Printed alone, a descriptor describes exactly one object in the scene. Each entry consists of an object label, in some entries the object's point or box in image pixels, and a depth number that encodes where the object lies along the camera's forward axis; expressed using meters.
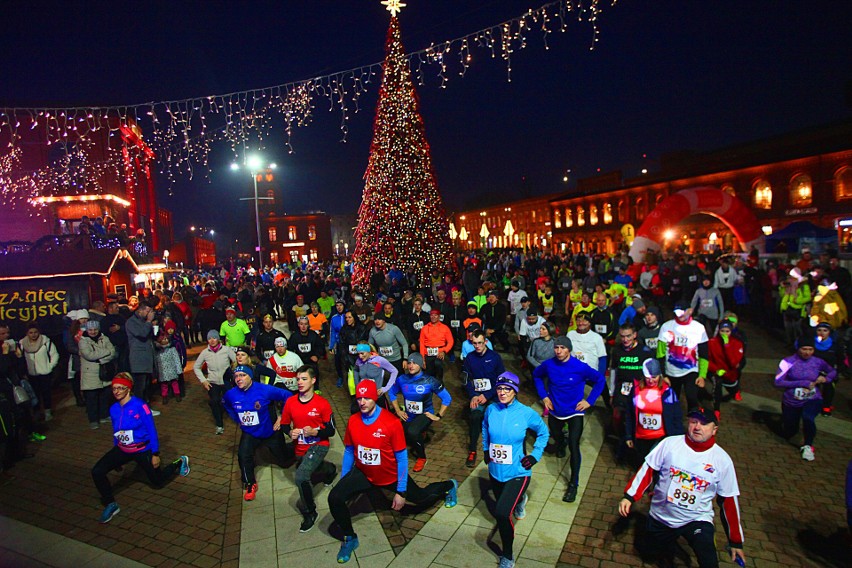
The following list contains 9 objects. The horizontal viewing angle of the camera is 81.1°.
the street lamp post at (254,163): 26.47
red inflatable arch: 21.53
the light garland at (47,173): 32.19
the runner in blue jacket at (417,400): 6.79
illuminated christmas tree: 19.73
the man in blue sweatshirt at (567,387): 5.92
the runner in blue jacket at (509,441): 4.71
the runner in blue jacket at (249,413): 6.21
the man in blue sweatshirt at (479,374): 6.92
